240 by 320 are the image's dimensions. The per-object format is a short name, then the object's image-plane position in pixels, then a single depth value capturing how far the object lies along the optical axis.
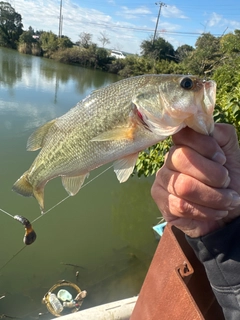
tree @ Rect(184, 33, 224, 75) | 21.60
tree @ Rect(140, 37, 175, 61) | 40.10
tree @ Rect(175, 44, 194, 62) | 35.56
